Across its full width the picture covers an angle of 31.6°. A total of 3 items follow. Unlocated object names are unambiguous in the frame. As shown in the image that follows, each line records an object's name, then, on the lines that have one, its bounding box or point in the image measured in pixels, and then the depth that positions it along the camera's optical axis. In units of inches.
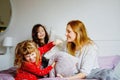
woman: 75.7
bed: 84.6
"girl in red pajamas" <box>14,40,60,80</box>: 74.6
